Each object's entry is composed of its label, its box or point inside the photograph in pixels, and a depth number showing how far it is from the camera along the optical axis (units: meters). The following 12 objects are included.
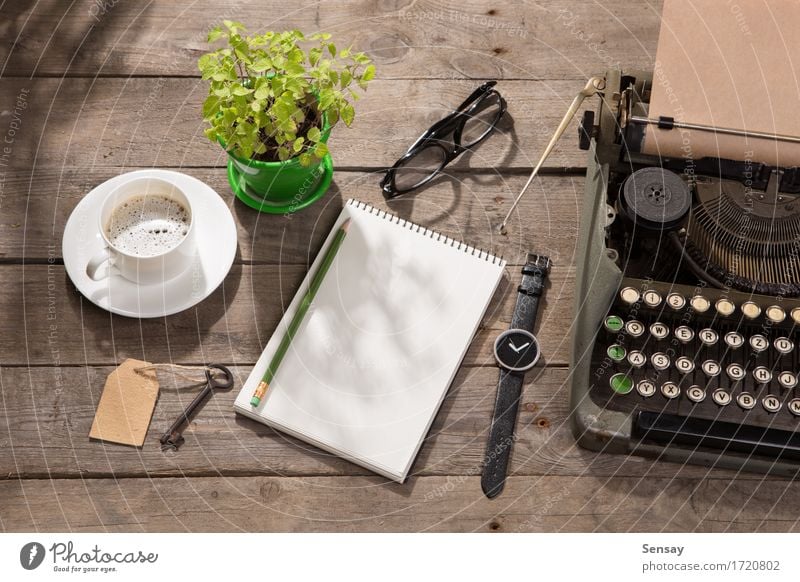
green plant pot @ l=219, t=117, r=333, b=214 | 1.41
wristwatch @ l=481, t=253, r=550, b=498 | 1.42
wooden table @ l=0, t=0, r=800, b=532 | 1.40
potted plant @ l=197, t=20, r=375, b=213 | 1.25
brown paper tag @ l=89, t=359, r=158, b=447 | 1.41
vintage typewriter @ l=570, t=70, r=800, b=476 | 1.34
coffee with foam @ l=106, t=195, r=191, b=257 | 1.39
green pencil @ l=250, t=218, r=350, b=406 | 1.40
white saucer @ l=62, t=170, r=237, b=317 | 1.41
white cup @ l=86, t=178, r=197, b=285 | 1.35
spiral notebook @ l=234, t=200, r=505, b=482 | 1.40
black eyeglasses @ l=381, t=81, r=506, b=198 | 1.53
